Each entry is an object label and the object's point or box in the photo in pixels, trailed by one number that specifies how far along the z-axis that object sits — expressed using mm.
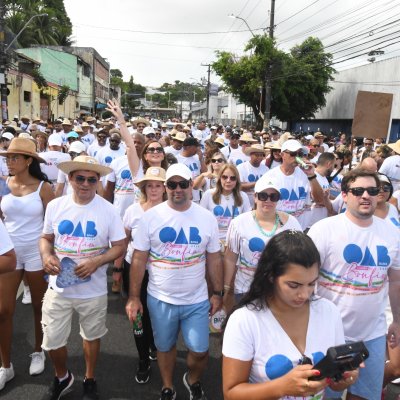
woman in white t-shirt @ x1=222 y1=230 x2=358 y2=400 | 1907
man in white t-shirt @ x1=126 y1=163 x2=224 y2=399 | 3193
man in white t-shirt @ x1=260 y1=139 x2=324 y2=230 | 4871
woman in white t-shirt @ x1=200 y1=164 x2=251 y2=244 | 4777
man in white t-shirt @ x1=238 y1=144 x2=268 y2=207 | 6516
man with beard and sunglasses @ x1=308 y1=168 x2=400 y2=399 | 2773
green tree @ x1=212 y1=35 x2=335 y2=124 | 28984
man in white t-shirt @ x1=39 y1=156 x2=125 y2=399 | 3213
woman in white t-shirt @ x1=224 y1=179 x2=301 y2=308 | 3473
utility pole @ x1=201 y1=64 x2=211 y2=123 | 57406
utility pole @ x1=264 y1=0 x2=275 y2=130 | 23875
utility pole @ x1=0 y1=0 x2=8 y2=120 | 18578
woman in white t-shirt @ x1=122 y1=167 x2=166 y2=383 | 3801
